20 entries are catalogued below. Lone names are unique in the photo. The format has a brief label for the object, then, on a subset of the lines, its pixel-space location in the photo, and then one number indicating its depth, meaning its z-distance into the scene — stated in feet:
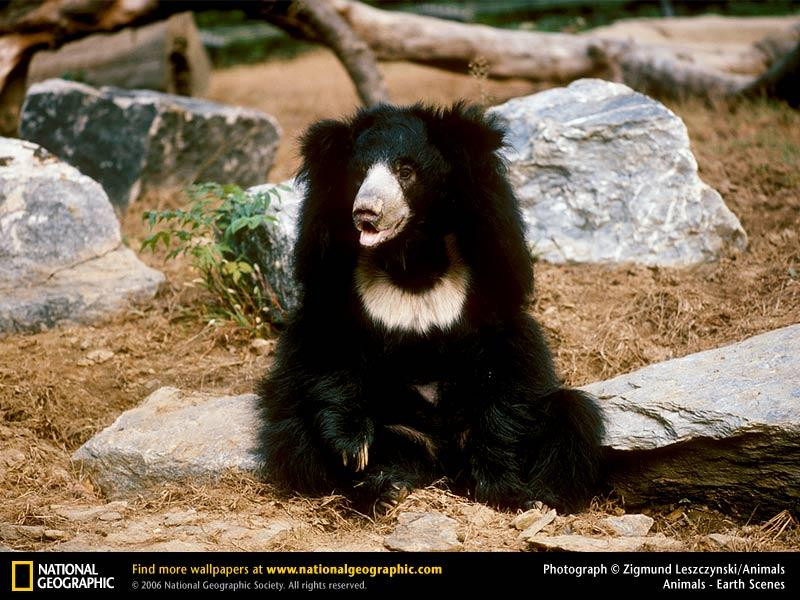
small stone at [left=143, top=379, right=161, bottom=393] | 30.16
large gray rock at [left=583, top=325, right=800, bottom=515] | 21.33
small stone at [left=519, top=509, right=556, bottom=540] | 20.95
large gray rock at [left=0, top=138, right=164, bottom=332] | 32.32
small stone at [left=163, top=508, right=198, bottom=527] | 21.81
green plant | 31.40
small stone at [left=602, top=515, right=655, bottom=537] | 21.11
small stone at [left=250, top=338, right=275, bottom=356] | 31.55
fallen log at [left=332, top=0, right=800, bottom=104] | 51.75
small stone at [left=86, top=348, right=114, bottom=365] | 30.92
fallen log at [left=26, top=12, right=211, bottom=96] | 57.11
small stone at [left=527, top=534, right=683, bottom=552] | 19.83
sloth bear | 23.00
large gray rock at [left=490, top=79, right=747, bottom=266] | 34.12
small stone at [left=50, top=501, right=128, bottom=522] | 22.62
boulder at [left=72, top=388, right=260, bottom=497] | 24.68
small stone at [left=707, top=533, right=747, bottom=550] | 20.29
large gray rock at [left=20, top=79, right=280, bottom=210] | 43.96
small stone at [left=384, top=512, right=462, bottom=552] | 20.06
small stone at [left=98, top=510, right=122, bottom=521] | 22.54
